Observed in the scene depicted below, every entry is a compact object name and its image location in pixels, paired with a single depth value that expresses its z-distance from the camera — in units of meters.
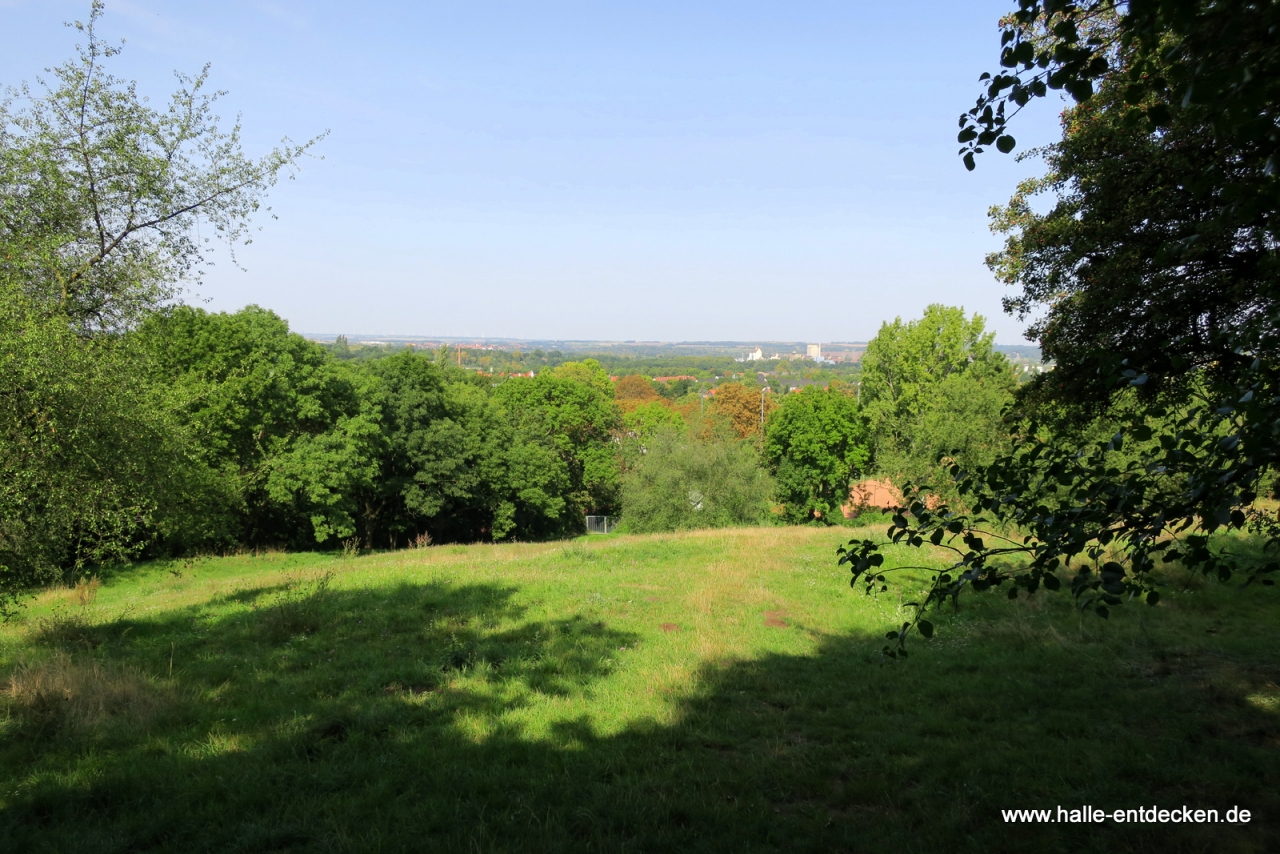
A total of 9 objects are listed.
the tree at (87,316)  8.70
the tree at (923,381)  36.22
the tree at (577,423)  52.38
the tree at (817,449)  48.28
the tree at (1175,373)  2.52
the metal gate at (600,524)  55.55
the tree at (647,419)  60.34
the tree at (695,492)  40.44
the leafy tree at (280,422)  26.31
